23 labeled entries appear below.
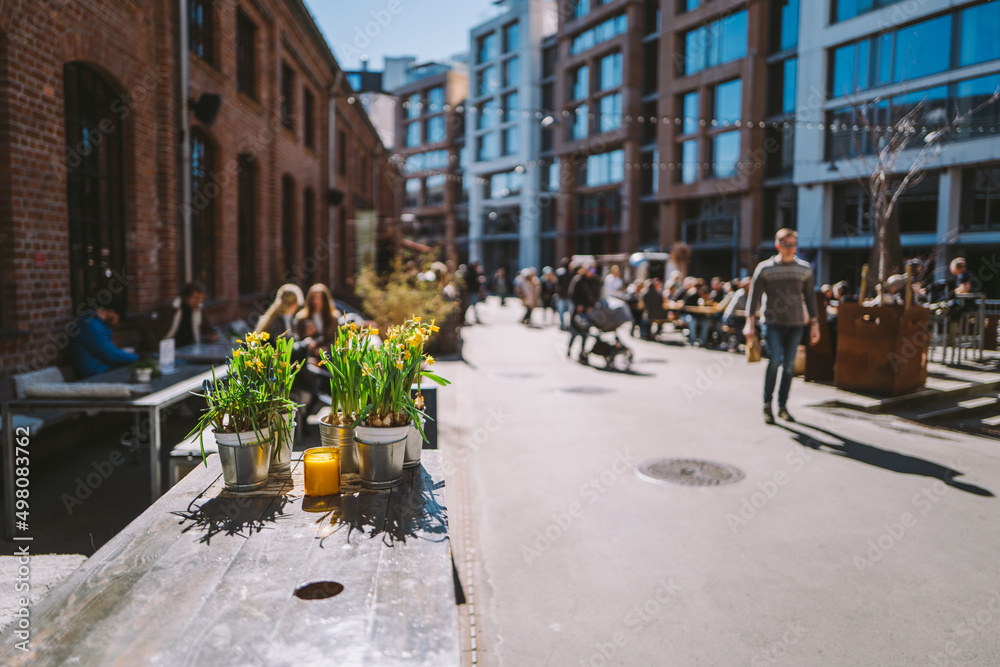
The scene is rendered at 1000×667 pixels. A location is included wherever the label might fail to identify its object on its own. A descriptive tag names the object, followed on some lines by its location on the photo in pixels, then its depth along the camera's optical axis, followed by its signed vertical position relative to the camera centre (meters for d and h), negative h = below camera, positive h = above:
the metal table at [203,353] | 6.74 -0.80
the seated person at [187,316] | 7.84 -0.51
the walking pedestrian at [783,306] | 7.43 -0.27
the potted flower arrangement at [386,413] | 2.60 -0.52
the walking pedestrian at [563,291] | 18.44 -0.39
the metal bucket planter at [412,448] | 2.91 -0.72
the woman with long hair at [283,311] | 7.54 -0.42
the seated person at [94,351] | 6.26 -0.72
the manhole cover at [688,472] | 5.60 -1.59
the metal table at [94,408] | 4.36 -0.87
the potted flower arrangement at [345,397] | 2.72 -0.48
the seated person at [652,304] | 16.48 -0.62
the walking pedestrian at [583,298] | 12.70 -0.39
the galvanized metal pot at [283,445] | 2.74 -0.68
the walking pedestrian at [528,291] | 21.72 -0.47
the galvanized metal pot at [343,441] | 2.74 -0.65
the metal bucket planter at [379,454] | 2.59 -0.67
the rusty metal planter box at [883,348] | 8.45 -0.81
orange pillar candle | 2.58 -0.73
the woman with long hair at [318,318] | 7.19 -0.47
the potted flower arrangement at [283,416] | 2.70 -0.55
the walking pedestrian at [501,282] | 32.18 -0.32
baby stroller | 11.95 -0.75
